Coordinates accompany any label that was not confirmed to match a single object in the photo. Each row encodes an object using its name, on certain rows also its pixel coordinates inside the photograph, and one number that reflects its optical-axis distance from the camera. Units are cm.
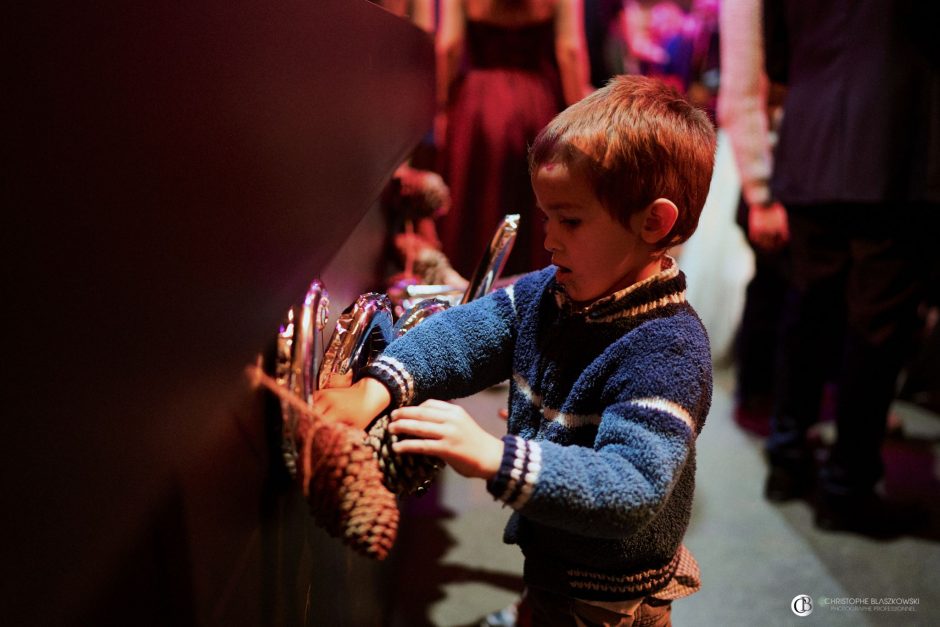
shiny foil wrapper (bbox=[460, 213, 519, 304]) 68
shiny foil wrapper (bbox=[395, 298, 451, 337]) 61
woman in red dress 157
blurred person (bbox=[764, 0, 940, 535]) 116
